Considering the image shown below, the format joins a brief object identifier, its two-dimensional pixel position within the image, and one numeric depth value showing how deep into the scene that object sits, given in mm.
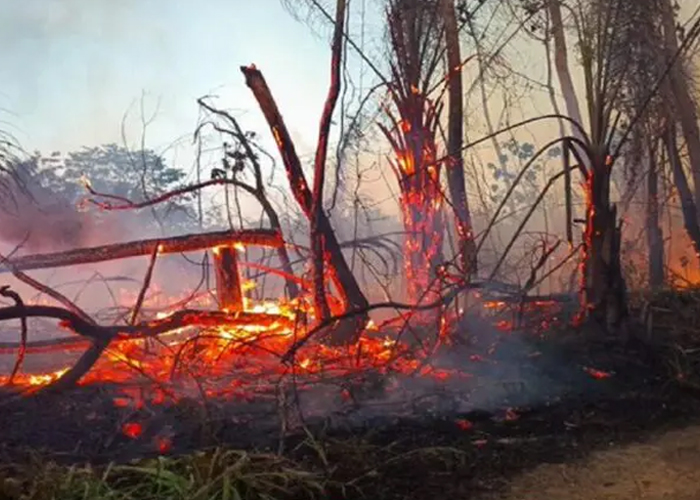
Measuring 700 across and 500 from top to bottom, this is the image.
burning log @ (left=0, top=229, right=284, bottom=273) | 8383
